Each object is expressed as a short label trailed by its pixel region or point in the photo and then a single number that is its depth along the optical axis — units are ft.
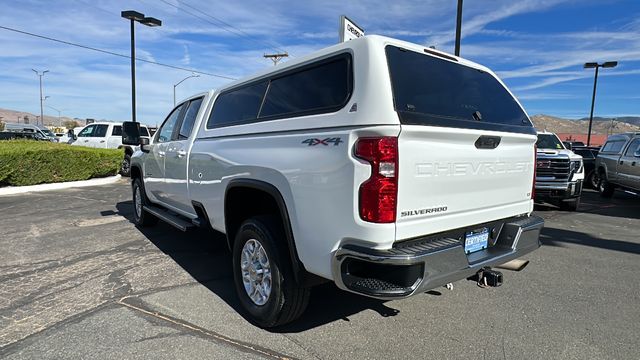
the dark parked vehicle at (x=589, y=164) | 49.99
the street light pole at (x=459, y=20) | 34.60
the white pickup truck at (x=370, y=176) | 8.64
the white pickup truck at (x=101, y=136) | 59.47
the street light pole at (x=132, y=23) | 59.41
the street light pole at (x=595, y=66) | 83.87
